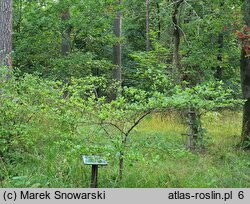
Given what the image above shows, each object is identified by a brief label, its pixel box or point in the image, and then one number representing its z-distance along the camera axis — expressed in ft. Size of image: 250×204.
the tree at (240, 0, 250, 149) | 24.68
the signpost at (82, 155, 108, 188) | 14.46
